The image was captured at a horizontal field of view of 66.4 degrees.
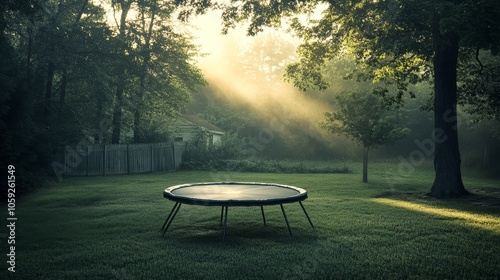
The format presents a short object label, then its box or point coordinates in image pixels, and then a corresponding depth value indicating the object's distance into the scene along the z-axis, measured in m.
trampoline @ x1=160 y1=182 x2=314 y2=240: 6.56
